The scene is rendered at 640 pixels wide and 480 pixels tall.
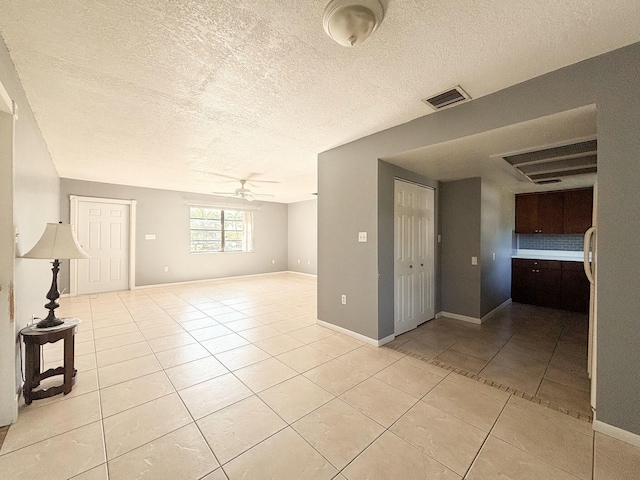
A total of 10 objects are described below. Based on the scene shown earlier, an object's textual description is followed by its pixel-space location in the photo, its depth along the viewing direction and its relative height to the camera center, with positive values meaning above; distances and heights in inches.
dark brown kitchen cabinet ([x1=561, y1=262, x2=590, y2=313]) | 169.3 -32.7
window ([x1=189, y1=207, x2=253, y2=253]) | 285.3 +9.7
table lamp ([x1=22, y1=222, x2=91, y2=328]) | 77.9 -3.3
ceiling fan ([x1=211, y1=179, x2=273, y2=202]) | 211.5 +37.8
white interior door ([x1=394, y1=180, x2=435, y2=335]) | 134.1 -9.6
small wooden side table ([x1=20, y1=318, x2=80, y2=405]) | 77.4 -37.1
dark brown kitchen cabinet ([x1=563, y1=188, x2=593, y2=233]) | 179.0 +20.0
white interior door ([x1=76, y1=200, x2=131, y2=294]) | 219.8 -5.9
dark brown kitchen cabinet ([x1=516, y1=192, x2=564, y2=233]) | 190.7 +19.9
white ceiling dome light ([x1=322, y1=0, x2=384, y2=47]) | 50.9 +44.4
